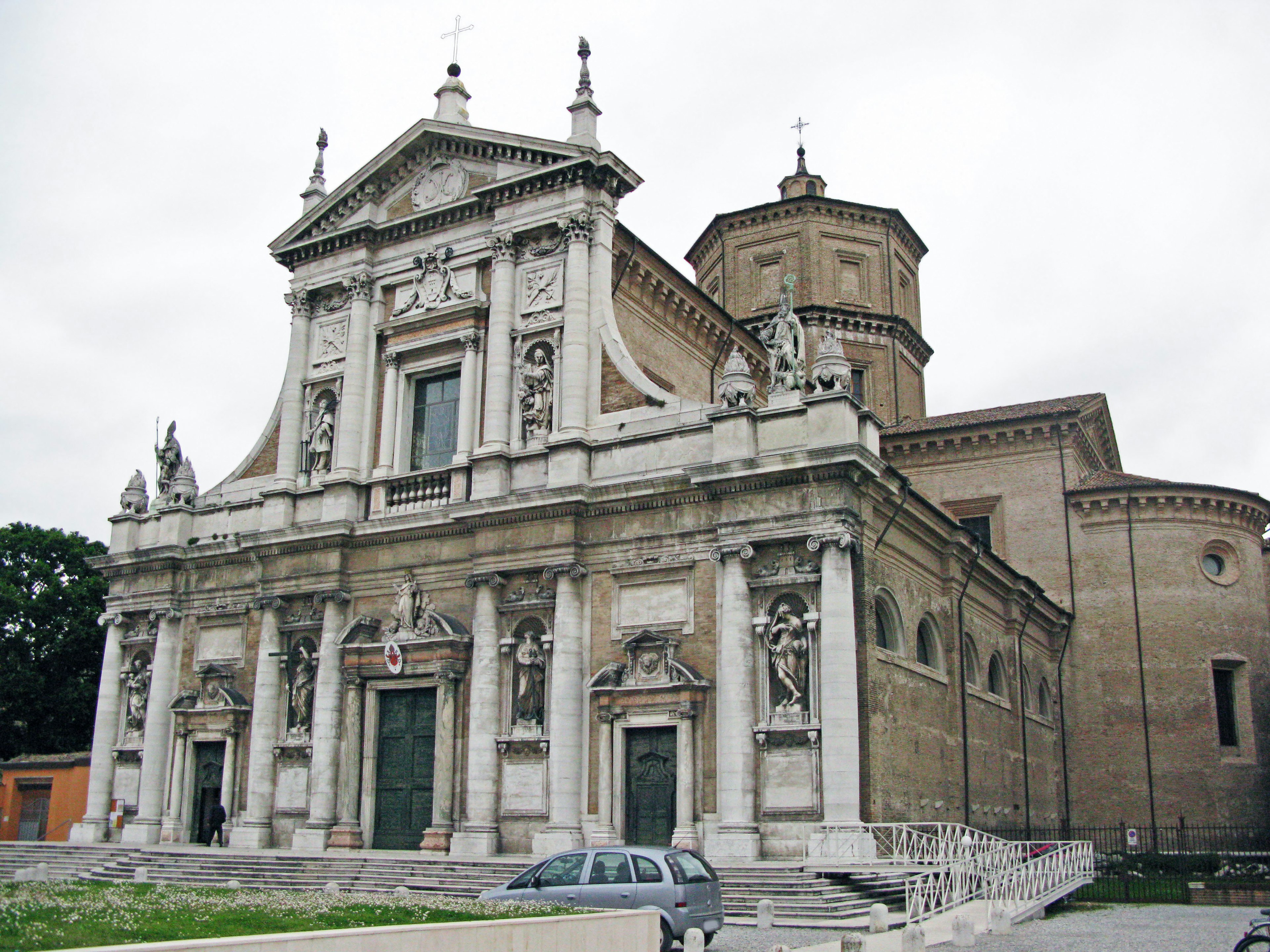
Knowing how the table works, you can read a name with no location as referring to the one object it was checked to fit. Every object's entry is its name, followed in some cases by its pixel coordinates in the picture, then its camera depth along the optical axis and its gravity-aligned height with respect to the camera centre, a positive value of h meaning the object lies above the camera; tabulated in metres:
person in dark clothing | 25.86 -1.21
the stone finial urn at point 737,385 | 21.97 +6.87
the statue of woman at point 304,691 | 25.75 +1.59
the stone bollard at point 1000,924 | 16.47 -2.01
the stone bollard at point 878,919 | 15.95 -1.89
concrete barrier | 8.23 -1.35
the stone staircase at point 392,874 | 17.48 -1.82
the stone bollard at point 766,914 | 16.41 -1.89
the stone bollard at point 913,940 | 12.91 -1.75
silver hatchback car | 14.11 -1.35
